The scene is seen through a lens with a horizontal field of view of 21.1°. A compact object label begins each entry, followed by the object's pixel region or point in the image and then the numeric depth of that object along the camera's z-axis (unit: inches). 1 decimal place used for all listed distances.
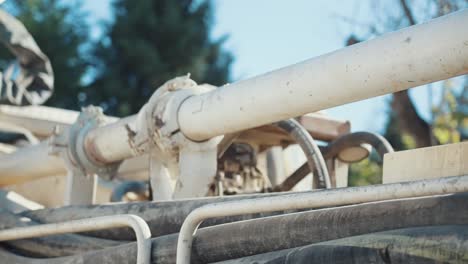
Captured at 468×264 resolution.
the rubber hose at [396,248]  88.3
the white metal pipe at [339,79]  105.2
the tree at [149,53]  914.9
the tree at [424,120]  440.0
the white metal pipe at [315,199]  88.5
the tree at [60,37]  885.1
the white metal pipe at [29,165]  181.2
